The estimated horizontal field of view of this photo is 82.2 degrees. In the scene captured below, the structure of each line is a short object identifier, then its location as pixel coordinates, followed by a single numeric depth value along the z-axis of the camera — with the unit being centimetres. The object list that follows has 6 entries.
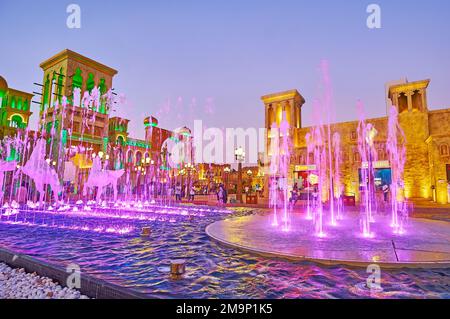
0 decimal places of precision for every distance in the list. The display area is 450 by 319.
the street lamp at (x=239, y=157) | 1858
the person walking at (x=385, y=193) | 1714
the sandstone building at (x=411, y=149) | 1800
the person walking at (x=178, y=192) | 2152
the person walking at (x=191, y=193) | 2062
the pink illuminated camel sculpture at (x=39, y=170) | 1182
